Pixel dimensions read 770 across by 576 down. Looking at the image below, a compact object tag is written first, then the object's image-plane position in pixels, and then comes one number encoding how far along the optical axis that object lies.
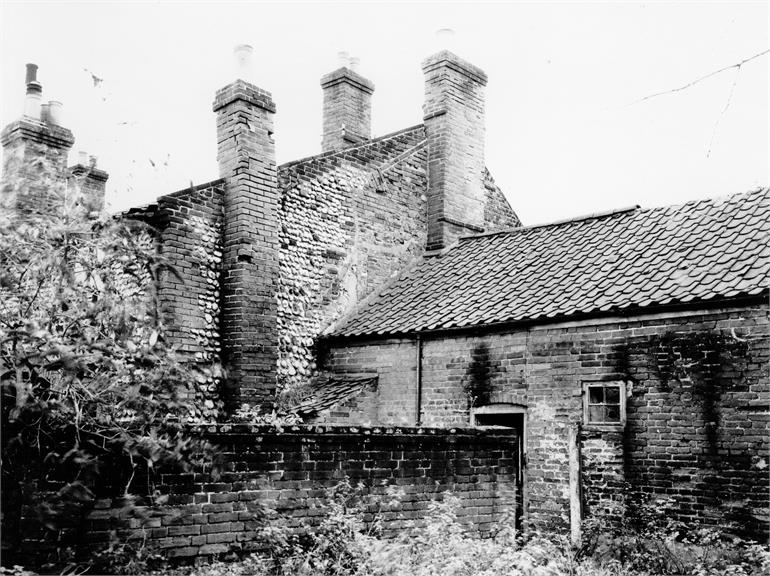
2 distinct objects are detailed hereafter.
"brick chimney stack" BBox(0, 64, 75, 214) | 14.76
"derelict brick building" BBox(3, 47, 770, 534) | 9.08
